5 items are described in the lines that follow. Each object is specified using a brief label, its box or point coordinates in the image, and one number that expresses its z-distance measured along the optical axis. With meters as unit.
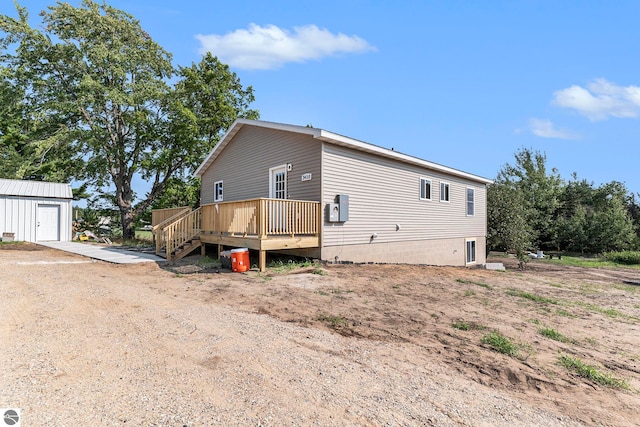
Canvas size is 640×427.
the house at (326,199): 9.84
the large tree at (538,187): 29.67
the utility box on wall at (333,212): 10.20
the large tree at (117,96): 20.89
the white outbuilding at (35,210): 17.66
